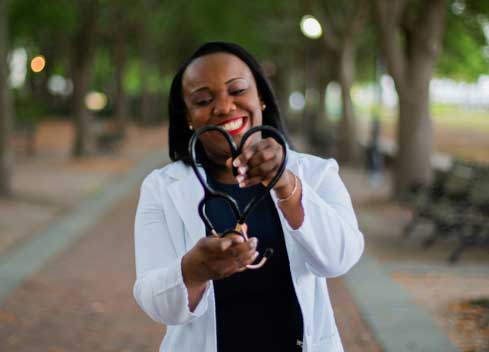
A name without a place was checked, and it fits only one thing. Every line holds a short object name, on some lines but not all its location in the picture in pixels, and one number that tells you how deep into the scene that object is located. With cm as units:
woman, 220
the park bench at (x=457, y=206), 1103
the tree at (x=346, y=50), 2206
